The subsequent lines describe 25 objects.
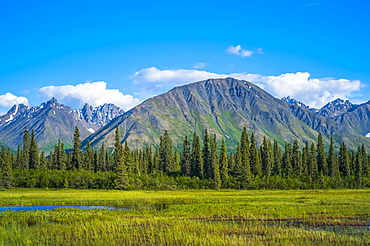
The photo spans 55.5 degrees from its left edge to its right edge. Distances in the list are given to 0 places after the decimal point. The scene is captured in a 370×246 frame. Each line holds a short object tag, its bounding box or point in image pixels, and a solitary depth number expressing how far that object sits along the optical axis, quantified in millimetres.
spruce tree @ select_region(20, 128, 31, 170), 147375
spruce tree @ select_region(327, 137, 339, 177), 138250
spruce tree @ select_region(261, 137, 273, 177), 133250
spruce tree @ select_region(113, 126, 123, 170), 114438
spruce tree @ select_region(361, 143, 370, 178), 142000
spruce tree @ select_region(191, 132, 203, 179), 130125
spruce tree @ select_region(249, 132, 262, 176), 132262
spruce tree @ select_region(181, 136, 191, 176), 135112
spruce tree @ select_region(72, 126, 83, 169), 133500
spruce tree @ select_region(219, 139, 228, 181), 123000
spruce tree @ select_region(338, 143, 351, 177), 141888
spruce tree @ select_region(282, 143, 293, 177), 138375
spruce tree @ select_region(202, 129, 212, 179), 128288
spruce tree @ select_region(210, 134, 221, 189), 117119
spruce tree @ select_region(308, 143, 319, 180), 131362
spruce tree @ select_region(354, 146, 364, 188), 127800
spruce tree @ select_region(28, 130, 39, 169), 137875
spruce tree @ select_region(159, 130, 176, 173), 143350
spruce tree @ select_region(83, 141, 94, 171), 146562
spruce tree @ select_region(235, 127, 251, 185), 118419
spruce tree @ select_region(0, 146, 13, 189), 107250
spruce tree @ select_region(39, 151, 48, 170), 144900
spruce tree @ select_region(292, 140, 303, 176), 136750
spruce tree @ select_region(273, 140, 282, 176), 139250
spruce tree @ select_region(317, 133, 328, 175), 141750
